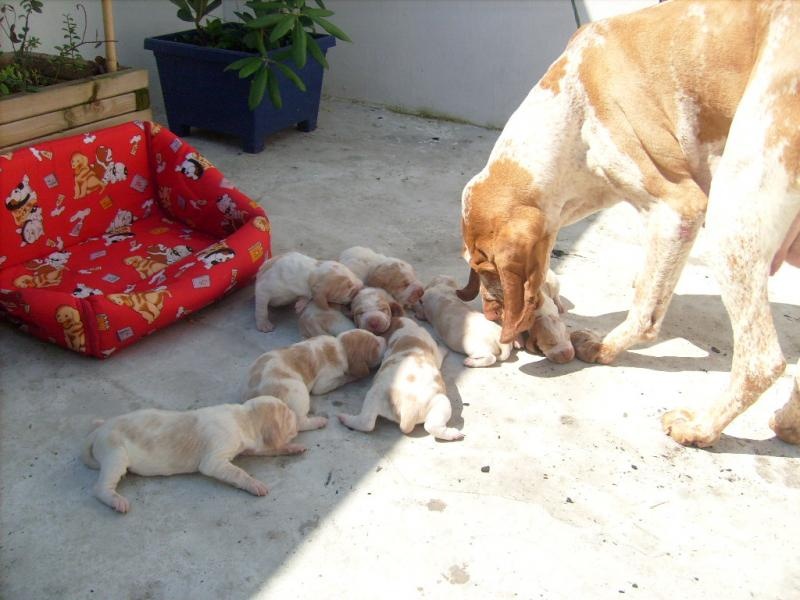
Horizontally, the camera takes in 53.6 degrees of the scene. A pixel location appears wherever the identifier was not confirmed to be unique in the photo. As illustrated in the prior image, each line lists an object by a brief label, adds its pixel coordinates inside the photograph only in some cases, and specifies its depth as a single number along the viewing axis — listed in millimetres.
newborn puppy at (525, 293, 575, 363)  2965
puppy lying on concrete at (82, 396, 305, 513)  2307
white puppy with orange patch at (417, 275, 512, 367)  2982
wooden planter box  3629
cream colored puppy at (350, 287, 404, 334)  2996
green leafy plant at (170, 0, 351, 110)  4590
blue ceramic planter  4918
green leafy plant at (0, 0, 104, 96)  3803
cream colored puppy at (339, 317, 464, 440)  2564
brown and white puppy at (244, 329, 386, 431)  2582
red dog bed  2842
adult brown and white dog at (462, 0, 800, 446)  2258
